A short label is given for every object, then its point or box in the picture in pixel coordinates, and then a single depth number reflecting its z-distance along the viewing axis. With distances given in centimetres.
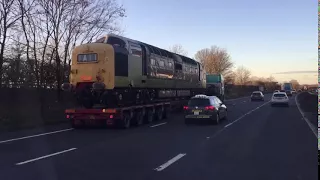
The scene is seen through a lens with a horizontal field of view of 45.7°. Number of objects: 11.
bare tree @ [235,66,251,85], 13538
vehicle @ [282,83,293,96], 9250
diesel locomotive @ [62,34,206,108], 1750
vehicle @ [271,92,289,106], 4162
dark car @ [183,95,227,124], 1956
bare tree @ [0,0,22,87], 2453
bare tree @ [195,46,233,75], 9212
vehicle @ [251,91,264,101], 5875
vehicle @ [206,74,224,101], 3913
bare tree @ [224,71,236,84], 9340
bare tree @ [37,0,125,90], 2811
